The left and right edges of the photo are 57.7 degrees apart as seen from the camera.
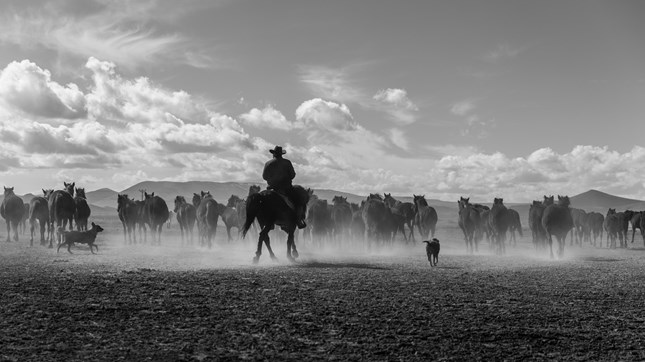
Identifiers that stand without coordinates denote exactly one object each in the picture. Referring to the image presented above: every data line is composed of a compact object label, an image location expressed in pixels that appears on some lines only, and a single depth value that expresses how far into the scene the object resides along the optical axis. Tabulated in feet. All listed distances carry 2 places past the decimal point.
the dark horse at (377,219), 101.09
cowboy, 59.52
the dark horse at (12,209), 116.37
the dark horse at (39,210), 104.88
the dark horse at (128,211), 117.29
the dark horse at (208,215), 108.37
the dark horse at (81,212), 103.45
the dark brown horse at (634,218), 136.98
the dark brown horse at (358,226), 126.00
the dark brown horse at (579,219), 146.20
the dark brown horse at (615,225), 134.82
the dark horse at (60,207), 94.89
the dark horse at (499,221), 92.99
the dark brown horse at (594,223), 146.10
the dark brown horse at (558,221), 78.59
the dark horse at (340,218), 120.26
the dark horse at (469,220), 101.14
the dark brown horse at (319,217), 112.68
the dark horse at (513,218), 96.95
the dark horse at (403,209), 119.24
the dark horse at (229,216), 124.58
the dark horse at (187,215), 125.80
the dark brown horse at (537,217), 83.82
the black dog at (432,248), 59.47
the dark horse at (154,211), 114.73
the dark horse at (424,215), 120.78
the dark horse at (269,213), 57.57
